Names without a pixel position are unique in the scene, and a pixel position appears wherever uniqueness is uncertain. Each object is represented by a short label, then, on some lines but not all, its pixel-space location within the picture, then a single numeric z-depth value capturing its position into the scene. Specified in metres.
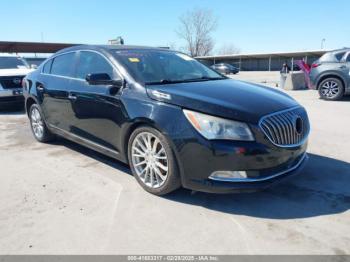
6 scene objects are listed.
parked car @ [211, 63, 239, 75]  39.75
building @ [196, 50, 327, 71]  47.47
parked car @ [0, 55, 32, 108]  8.74
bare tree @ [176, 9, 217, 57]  67.75
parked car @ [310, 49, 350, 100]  10.53
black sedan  3.01
